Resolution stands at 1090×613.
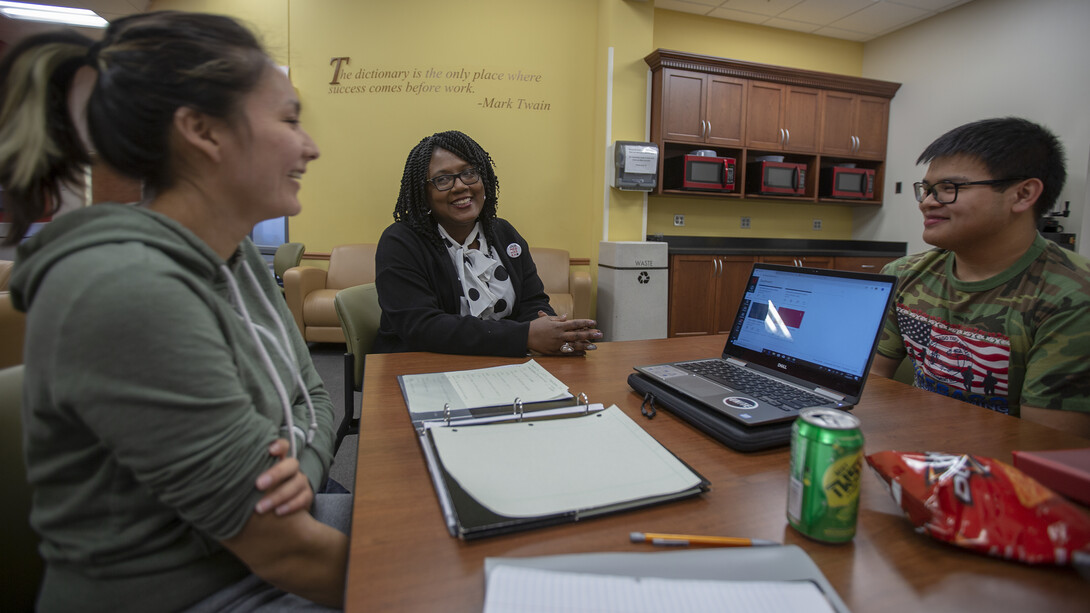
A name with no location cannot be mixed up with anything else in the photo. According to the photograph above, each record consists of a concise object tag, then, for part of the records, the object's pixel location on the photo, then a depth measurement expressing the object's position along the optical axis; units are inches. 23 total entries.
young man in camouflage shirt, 41.1
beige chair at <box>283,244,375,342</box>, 158.9
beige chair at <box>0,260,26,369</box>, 60.7
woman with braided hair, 59.5
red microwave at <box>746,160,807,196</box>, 183.3
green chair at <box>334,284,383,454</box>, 66.0
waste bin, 164.1
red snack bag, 19.2
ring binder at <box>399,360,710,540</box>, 23.0
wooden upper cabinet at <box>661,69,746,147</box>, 171.2
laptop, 35.1
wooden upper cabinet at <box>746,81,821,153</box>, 180.9
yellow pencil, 21.1
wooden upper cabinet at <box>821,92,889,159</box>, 191.2
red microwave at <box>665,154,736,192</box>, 175.8
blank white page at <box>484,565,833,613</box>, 17.2
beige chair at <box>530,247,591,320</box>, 163.3
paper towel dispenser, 166.2
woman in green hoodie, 19.9
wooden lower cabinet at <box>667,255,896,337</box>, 171.3
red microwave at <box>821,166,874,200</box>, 194.4
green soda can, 20.6
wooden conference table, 18.6
